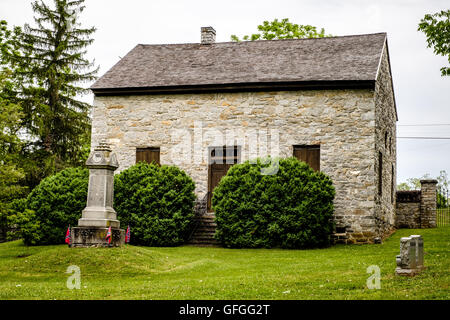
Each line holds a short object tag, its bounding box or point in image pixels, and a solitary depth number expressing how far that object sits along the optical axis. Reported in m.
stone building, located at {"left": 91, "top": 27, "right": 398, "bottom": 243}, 16.66
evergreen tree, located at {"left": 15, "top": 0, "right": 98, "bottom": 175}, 24.70
